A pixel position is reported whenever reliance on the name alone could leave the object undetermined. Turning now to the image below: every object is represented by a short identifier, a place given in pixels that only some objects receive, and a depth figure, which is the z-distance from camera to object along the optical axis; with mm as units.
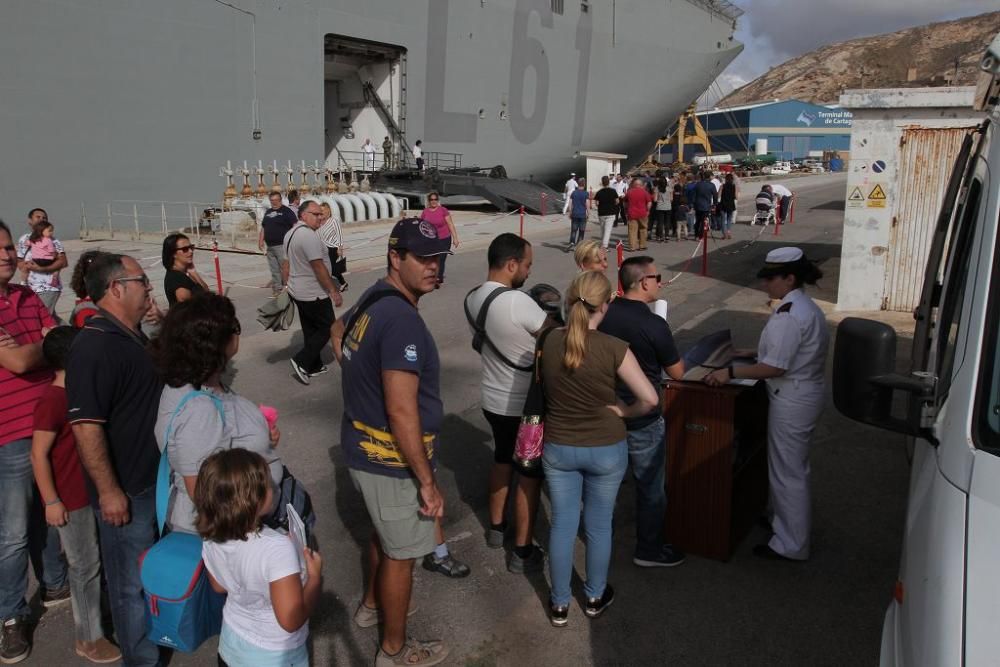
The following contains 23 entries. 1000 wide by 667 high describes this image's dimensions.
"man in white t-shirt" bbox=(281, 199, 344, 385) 7738
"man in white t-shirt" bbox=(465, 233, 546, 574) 4172
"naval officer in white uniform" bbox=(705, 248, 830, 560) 4031
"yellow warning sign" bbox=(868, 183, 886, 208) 10125
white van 1768
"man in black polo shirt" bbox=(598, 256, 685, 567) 3994
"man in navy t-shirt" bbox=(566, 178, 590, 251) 16875
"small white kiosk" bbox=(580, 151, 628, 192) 32312
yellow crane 53391
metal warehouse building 83188
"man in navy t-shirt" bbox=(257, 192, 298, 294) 10414
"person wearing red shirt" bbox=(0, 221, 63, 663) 3488
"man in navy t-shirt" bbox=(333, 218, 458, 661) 3051
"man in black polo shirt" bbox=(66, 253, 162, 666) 2938
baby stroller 21250
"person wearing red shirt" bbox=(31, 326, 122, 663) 3281
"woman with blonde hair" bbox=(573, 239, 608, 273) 4945
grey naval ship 19656
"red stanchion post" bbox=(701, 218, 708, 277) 14641
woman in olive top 3389
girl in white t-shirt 2357
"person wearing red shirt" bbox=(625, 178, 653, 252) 16953
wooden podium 4172
